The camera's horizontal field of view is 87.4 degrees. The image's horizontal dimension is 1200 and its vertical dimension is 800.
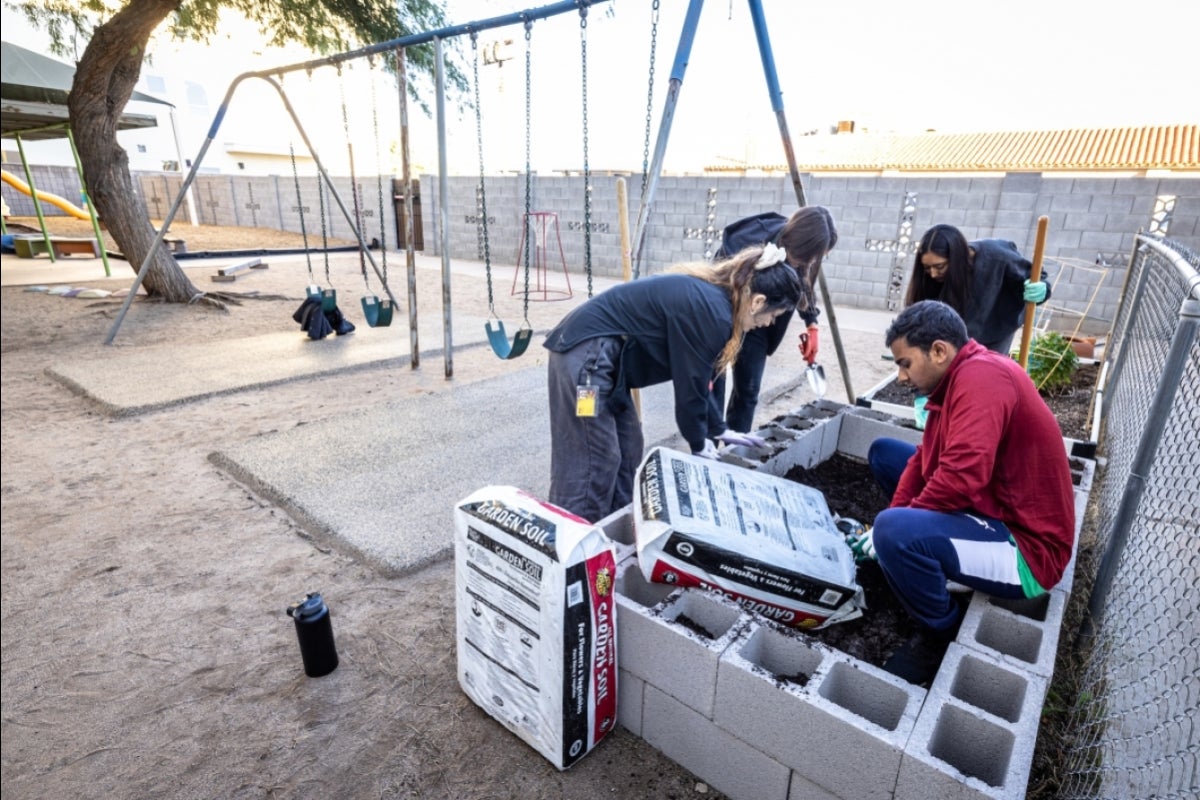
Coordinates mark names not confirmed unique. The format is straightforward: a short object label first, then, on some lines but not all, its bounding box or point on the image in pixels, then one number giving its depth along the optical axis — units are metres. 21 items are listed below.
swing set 2.87
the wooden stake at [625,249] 2.96
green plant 4.77
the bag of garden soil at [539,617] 1.49
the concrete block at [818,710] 1.34
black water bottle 1.91
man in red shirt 1.67
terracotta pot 5.75
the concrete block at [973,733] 1.23
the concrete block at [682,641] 1.57
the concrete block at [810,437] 2.81
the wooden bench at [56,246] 12.61
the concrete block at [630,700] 1.74
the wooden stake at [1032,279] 3.02
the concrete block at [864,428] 3.13
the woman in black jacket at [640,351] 2.08
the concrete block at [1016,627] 1.59
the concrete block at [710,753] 1.53
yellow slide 14.37
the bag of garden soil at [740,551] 1.71
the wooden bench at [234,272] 10.44
